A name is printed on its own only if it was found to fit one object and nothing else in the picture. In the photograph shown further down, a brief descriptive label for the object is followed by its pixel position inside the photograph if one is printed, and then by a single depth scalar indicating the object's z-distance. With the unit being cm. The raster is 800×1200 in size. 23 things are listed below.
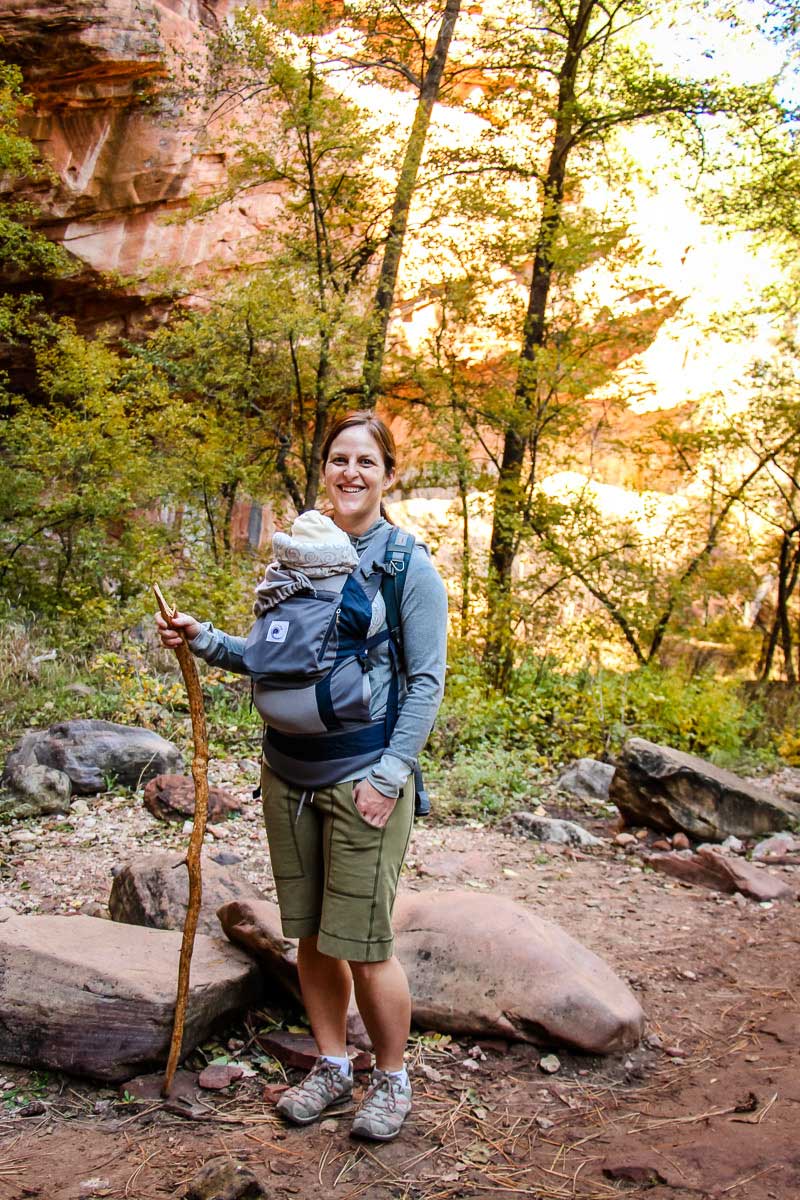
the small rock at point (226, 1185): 216
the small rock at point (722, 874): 487
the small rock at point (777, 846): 567
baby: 238
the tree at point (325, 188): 938
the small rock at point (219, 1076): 276
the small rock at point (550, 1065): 299
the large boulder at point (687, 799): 590
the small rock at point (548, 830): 575
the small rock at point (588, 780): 693
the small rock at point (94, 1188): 220
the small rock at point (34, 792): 530
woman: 237
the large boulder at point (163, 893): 352
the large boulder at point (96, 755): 581
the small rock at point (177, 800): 530
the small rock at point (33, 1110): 257
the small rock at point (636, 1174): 232
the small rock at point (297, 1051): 289
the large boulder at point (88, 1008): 272
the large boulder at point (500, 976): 306
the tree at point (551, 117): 1016
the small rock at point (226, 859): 460
